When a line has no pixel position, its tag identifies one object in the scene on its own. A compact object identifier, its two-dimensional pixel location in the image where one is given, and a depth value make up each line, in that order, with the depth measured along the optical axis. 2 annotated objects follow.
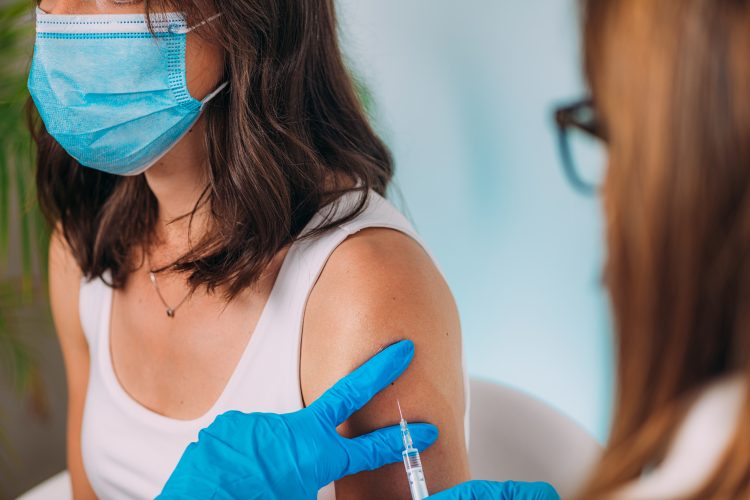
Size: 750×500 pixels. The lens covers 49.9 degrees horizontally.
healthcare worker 0.54
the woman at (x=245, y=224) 1.10
